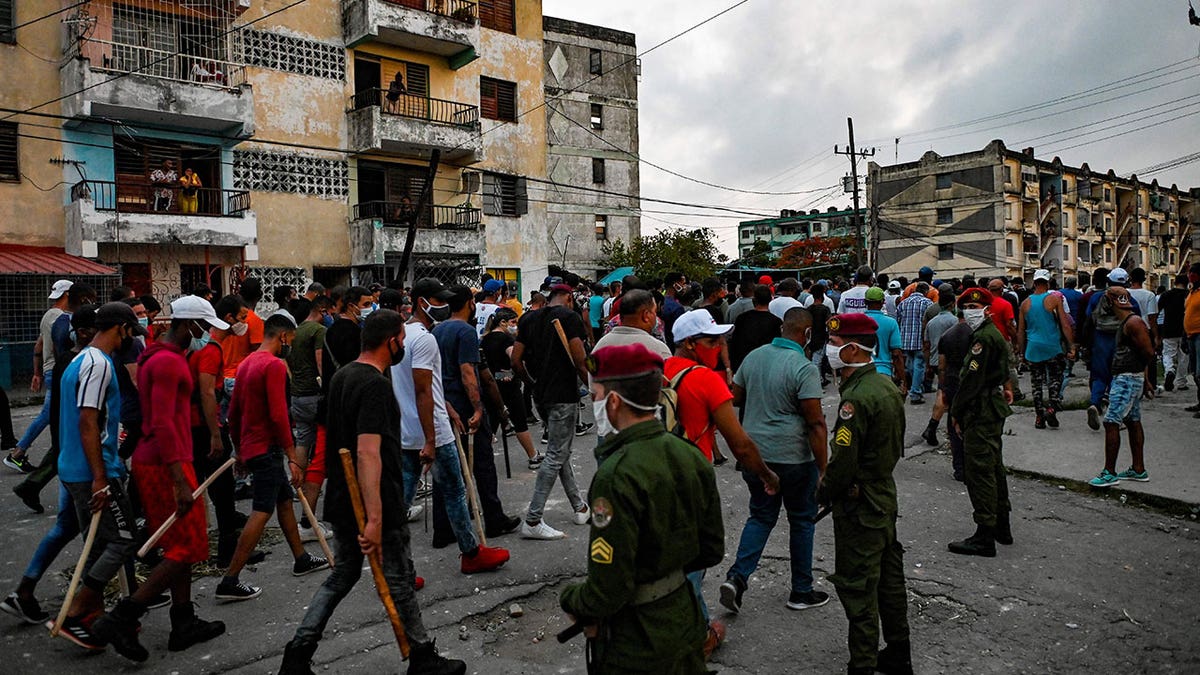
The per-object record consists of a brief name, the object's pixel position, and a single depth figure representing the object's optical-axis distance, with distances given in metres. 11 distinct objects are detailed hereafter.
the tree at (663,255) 33.22
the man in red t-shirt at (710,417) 4.13
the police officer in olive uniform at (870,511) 3.84
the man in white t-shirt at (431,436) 5.37
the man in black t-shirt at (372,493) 3.80
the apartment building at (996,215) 54.88
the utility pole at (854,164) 32.12
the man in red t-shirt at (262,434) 5.07
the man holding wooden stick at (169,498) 4.18
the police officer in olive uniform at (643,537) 2.50
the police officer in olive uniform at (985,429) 5.62
